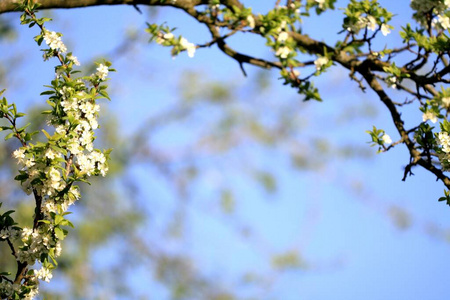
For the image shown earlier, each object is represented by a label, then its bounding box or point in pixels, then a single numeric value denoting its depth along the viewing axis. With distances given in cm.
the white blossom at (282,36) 508
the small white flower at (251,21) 519
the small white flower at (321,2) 554
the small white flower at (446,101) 425
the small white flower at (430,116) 436
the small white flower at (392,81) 479
